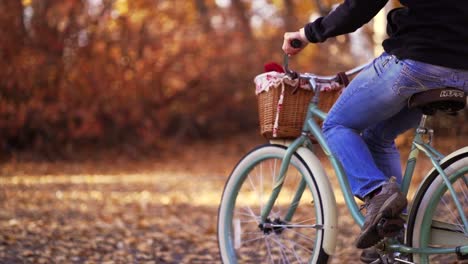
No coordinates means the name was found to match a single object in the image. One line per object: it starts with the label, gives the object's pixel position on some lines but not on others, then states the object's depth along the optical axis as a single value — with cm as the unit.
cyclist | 564
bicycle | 586
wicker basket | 714
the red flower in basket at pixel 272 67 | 744
